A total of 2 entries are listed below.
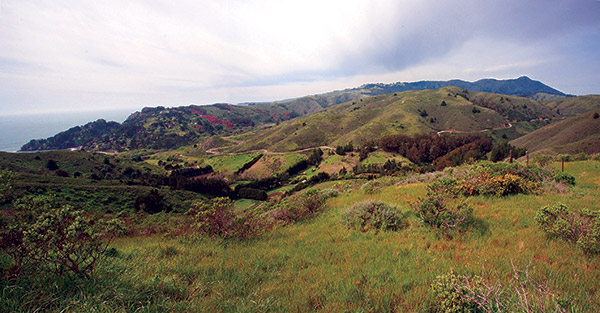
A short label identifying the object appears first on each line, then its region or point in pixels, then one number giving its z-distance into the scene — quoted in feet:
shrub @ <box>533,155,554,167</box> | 71.11
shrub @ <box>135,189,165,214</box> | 131.13
